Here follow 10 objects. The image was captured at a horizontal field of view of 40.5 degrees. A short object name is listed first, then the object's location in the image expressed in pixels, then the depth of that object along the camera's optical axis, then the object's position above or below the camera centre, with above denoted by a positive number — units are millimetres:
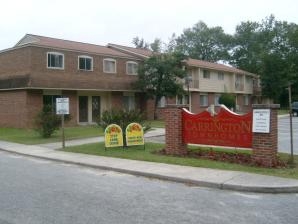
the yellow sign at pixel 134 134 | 15383 -732
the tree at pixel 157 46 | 37197 +6624
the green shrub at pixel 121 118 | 15961 -109
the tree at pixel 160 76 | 32781 +3174
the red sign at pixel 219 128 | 11828 -439
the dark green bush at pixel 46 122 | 20578 -321
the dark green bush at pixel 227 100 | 45219 +1598
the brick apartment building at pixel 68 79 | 26766 +2665
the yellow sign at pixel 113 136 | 15141 -782
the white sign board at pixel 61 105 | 16500 +436
